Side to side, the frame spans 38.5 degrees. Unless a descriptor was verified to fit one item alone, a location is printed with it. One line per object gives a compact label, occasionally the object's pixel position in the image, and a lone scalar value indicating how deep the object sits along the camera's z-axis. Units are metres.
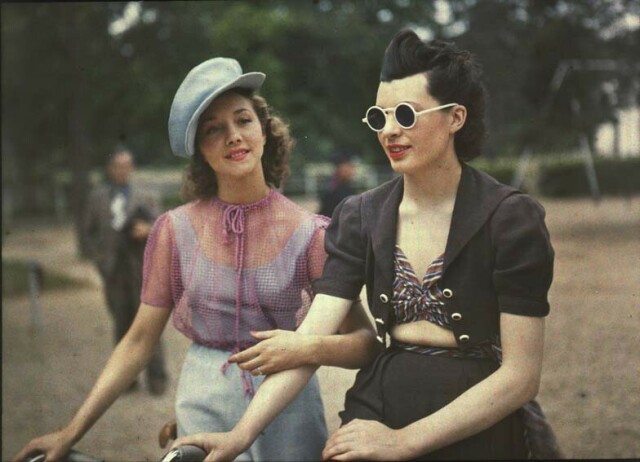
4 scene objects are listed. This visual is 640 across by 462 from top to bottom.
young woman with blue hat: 2.20
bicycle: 1.87
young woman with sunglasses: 1.81
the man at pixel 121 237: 5.29
